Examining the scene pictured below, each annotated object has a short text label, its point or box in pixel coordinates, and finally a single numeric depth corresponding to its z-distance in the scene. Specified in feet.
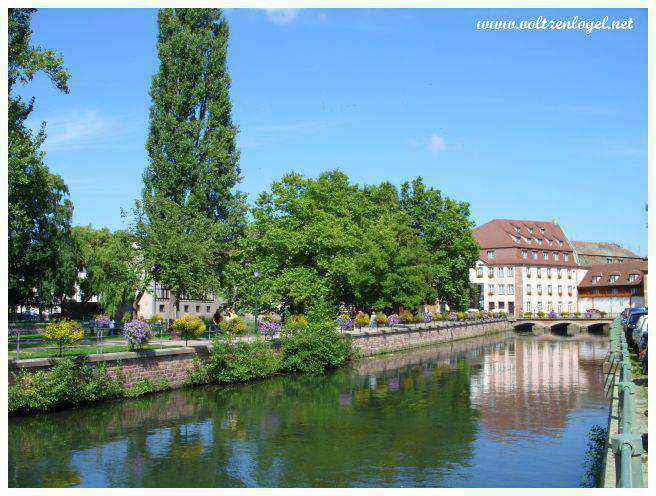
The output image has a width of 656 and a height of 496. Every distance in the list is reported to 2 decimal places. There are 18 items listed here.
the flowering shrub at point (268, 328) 122.21
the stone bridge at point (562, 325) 310.86
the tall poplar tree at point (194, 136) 156.25
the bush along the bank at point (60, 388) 79.51
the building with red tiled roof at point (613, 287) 357.41
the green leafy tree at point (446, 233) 236.43
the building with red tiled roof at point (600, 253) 437.58
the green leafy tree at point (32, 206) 90.12
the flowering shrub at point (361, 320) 167.42
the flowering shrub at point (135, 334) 94.58
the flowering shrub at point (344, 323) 145.07
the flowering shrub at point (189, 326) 108.27
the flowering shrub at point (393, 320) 179.32
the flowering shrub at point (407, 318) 204.44
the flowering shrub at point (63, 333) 83.97
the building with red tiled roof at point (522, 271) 358.02
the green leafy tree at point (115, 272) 136.36
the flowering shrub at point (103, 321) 102.72
